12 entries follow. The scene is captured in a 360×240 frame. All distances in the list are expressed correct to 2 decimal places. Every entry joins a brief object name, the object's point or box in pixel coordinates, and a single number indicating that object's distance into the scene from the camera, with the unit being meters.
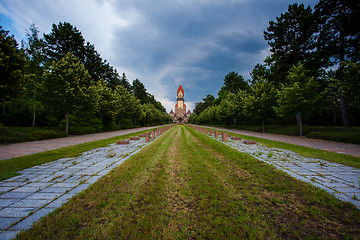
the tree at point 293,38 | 17.34
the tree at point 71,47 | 24.22
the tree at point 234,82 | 46.84
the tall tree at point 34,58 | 16.34
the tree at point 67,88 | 14.10
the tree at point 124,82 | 57.34
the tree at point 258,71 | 33.27
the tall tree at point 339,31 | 14.65
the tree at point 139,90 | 57.81
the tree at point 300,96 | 13.41
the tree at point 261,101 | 20.03
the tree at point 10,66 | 9.14
